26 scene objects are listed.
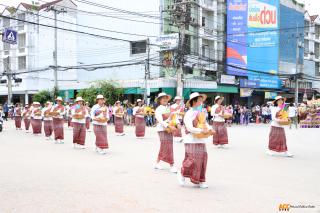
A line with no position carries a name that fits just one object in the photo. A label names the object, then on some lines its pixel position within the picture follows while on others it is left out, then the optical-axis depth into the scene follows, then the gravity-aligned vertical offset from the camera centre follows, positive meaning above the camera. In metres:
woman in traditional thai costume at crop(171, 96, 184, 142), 14.35 -0.31
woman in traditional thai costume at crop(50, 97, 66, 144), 15.57 -0.90
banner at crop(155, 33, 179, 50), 28.81 +4.18
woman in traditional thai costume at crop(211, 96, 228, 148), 14.05 -0.94
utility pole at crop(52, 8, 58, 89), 33.19 +3.14
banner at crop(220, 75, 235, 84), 35.28 +1.72
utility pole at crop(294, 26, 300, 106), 35.64 +0.85
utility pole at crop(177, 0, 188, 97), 24.49 +2.86
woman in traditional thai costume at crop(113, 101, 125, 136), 19.30 -0.99
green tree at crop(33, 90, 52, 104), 36.91 +0.13
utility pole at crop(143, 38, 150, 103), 27.71 +0.91
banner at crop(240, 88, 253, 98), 37.31 +0.60
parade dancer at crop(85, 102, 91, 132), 22.21 -1.41
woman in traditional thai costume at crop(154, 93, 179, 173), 8.99 -0.75
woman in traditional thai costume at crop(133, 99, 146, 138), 17.81 -1.05
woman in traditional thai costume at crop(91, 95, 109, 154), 12.20 -0.76
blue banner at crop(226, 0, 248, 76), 38.25 +6.44
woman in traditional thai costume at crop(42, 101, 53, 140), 16.88 -1.05
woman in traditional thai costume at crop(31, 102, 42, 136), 19.00 -0.94
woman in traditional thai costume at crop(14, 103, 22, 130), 23.67 -1.12
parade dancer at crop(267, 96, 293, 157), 11.77 -1.05
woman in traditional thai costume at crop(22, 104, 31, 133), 21.80 -1.12
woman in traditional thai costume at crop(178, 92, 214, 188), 7.19 -0.82
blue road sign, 20.39 +3.20
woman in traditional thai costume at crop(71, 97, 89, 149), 13.80 -0.89
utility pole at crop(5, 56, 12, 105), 38.06 +1.31
